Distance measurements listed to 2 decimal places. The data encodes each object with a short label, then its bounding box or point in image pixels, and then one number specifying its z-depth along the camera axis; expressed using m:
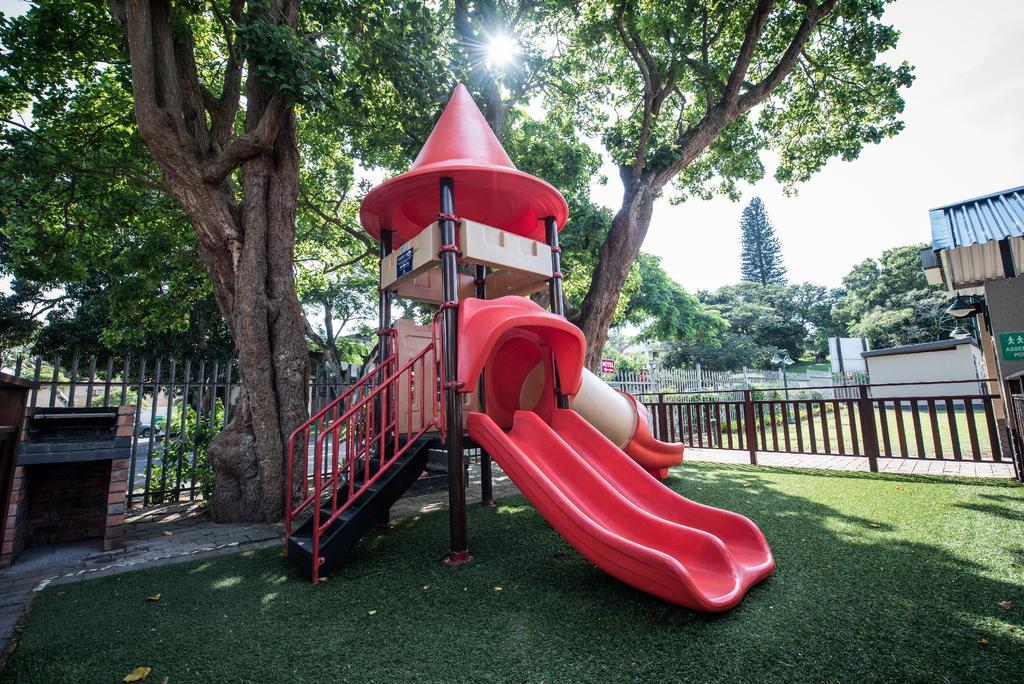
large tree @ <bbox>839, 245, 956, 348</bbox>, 32.34
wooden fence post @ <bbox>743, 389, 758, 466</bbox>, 8.14
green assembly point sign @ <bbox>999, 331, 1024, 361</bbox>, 5.68
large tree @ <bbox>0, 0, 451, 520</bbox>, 5.46
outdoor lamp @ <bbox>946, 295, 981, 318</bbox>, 8.46
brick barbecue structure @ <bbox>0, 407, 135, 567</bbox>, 4.09
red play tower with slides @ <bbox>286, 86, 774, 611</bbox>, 3.11
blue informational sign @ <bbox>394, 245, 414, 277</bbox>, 4.69
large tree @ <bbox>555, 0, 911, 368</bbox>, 8.47
